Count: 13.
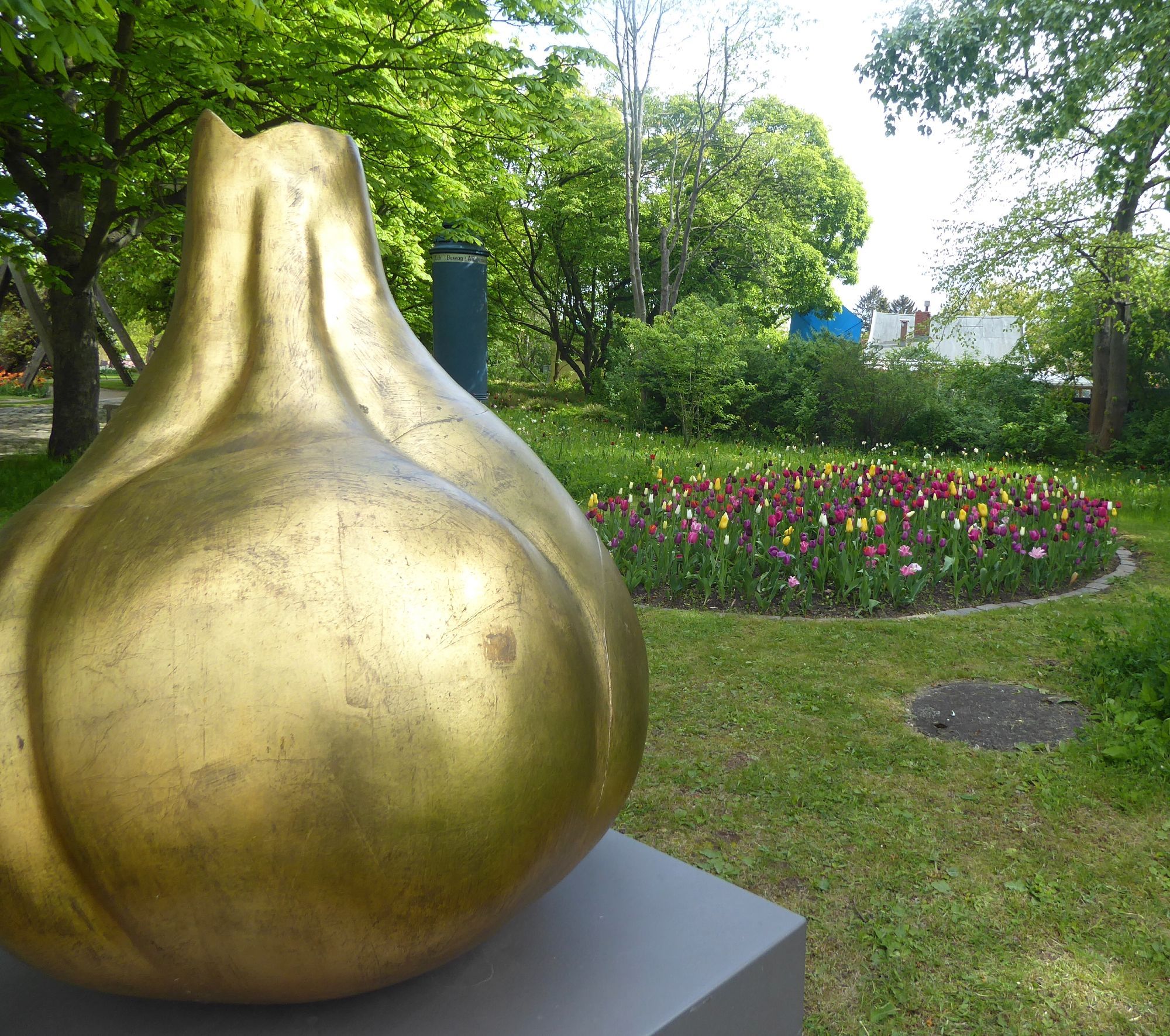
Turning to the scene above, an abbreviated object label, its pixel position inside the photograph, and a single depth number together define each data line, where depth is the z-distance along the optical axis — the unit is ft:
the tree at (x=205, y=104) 27.81
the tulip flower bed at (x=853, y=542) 24.30
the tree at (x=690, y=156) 79.82
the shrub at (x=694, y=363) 57.77
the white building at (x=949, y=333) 65.46
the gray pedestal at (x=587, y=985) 5.87
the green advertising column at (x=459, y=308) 34.14
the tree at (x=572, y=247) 89.35
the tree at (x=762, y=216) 90.48
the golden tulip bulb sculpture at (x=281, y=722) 4.75
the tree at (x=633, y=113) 72.90
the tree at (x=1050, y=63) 24.50
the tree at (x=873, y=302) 301.43
